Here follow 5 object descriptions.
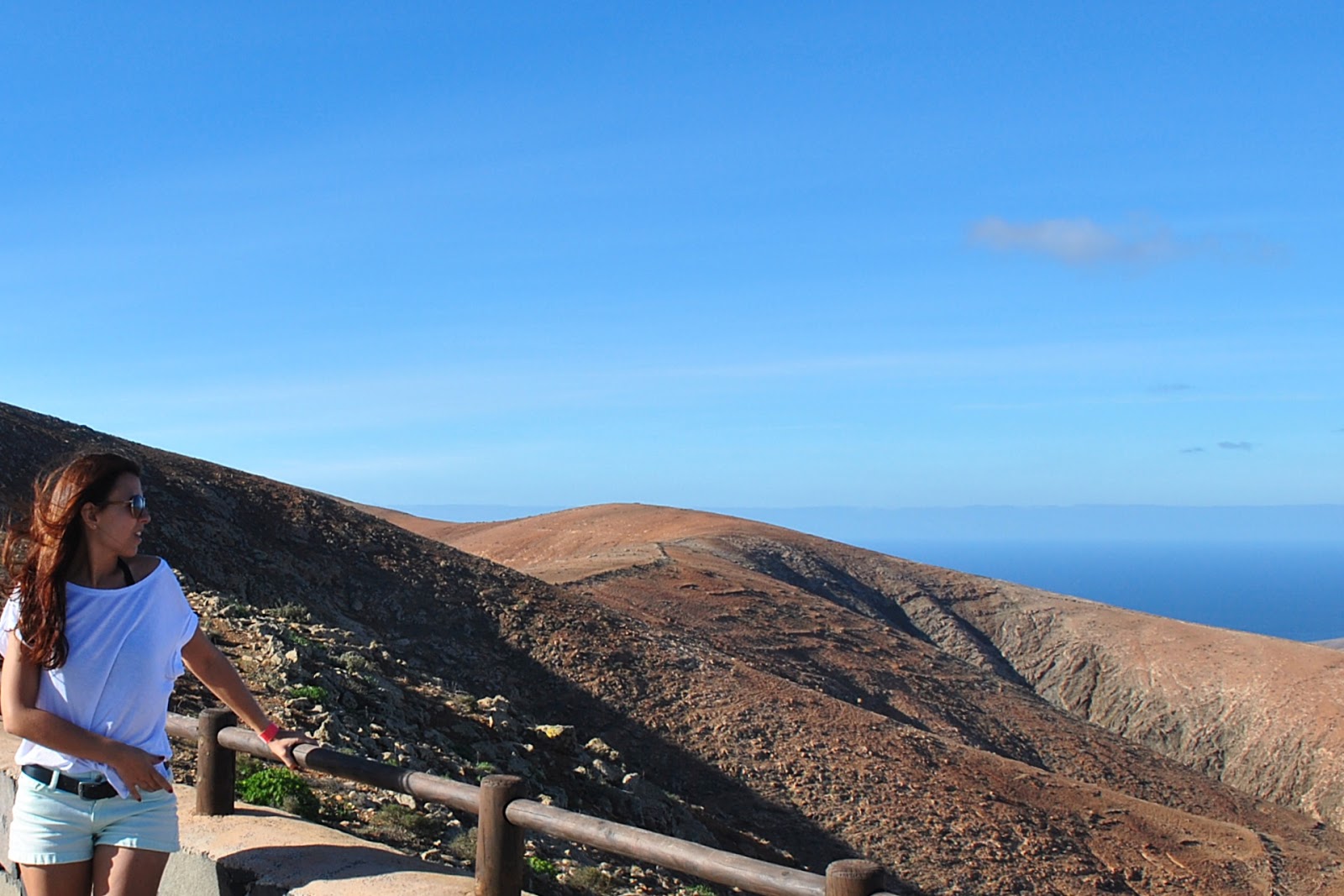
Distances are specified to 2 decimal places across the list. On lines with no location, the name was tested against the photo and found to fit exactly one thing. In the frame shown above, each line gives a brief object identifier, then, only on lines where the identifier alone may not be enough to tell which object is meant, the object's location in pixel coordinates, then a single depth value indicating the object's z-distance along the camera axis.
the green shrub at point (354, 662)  15.09
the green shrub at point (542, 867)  9.09
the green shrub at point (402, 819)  8.38
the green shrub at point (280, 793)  7.32
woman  3.57
